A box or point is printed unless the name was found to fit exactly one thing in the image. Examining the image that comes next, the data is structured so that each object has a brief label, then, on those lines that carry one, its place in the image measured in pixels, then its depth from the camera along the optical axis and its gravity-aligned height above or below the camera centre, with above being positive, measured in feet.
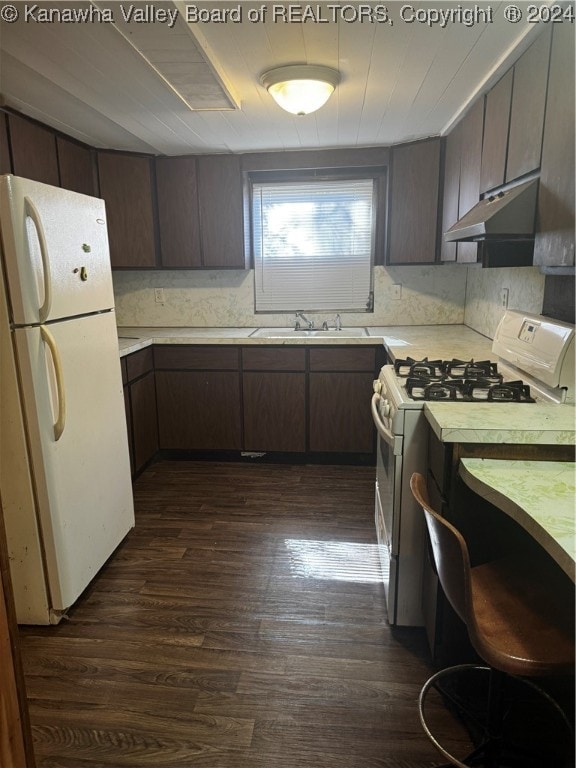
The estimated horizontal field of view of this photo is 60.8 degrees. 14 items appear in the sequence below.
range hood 5.38 +0.54
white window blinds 11.69 +0.63
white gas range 5.58 -1.47
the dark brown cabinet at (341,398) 10.57 -2.75
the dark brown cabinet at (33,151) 8.01 +2.09
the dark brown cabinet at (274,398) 10.77 -2.77
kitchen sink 10.84 -1.44
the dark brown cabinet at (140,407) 9.94 -2.79
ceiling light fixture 6.48 +2.47
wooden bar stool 3.44 -2.62
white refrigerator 5.51 -1.45
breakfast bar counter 3.19 -1.75
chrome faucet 12.16 -1.24
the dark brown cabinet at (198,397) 10.98 -2.78
